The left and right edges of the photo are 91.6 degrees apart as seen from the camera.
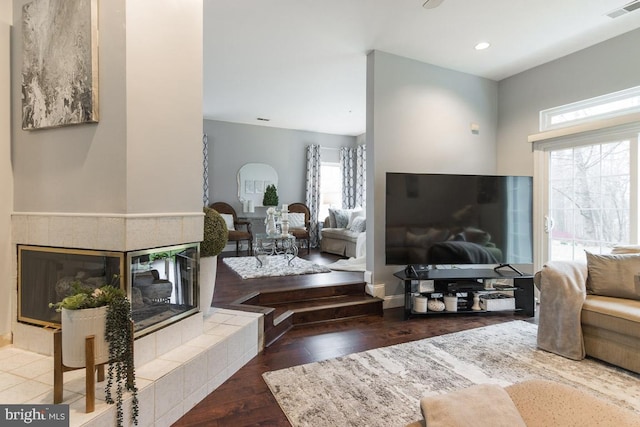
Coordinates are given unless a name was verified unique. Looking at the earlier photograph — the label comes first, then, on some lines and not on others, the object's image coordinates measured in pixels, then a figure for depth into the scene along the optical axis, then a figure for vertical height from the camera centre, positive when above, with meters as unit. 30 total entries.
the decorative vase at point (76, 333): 1.35 -0.52
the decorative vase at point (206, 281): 2.30 -0.50
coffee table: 4.29 -0.43
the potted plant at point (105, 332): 1.36 -0.53
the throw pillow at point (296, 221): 6.35 -0.15
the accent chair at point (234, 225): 5.53 -0.21
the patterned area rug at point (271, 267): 4.03 -0.76
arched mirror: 6.57 +0.72
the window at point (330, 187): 7.40 +0.64
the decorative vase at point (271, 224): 4.44 -0.14
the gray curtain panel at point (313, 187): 7.05 +0.61
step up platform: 2.86 -0.93
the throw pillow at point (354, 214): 6.19 +0.00
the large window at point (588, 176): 3.03 +0.40
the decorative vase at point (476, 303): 3.31 -0.96
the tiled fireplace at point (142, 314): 1.57 -0.61
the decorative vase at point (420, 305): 3.19 -0.94
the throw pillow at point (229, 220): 5.90 -0.12
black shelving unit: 3.19 -0.76
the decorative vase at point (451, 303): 3.24 -0.93
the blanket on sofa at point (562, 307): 2.35 -0.73
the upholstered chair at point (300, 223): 6.09 -0.19
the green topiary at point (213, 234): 2.30 -0.15
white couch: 5.46 -0.40
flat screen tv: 3.24 -0.06
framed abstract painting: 1.68 +0.86
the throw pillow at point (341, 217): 6.37 -0.07
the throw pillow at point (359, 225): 5.59 -0.20
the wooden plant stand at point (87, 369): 1.34 -0.68
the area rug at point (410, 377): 1.72 -1.09
